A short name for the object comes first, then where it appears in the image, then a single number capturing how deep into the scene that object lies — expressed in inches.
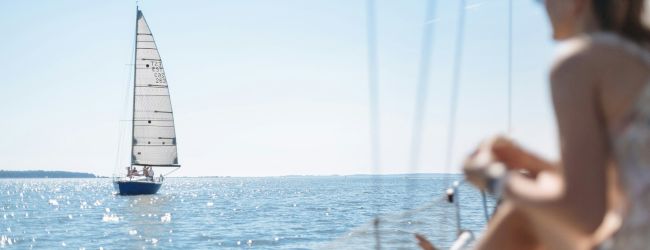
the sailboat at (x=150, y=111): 1900.8
